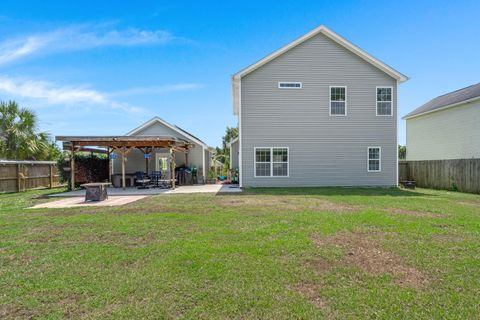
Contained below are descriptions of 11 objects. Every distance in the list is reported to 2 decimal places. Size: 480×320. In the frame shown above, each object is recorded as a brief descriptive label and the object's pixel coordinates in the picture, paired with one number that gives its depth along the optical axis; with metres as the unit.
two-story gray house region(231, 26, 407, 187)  14.95
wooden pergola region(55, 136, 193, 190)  14.28
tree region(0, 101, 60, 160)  15.88
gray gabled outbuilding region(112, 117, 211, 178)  19.12
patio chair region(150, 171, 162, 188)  16.12
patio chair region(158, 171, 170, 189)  15.79
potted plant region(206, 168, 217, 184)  19.43
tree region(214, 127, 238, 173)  37.26
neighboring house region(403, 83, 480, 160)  15.87
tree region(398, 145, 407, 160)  35.45
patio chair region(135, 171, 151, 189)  15.77
